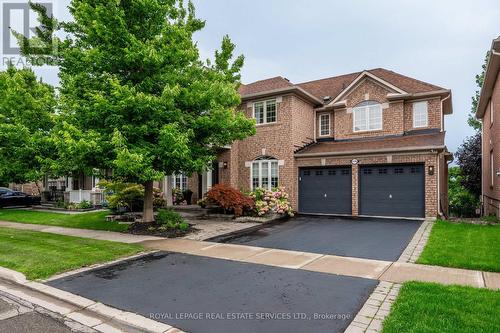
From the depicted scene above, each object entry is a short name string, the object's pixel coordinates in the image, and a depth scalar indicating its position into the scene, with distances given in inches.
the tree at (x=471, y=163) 892.0
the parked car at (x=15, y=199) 911.0
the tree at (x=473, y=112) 1284.4
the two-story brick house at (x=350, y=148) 579.5
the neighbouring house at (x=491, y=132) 561.3
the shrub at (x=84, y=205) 782.5
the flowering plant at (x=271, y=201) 618.5
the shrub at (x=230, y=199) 601.3
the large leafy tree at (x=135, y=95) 406.3
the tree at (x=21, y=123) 669.3
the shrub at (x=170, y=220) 478.3
